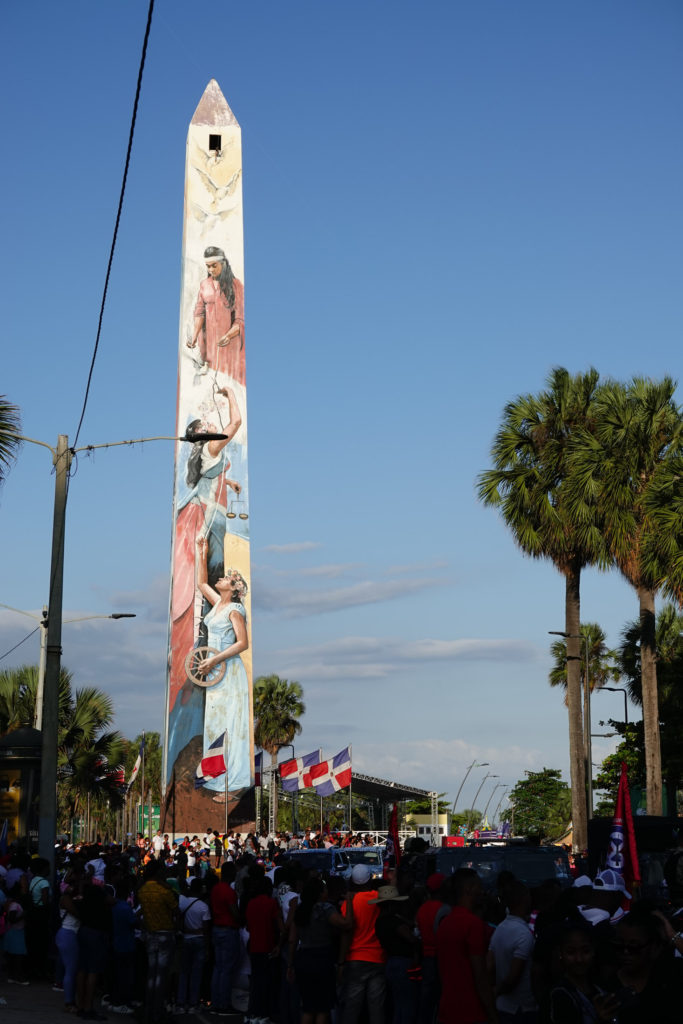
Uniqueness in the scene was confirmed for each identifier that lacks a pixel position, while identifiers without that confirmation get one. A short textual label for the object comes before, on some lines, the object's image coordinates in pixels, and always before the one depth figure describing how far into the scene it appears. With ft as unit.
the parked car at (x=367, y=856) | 85.46
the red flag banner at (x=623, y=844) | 49.85
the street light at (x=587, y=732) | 127.24
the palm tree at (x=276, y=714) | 287.69
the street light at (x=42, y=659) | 101.35
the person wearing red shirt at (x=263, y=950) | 46.52
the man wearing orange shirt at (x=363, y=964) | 35.81
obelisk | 188.55
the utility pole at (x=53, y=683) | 60.23
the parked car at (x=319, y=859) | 77.36
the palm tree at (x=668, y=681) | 151.33
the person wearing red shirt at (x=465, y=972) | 29.81
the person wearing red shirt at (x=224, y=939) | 50.24
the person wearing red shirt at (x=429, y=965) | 36.45
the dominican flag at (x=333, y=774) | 159.22
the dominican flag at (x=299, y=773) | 159.74
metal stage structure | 229.41
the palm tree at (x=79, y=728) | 136.98
